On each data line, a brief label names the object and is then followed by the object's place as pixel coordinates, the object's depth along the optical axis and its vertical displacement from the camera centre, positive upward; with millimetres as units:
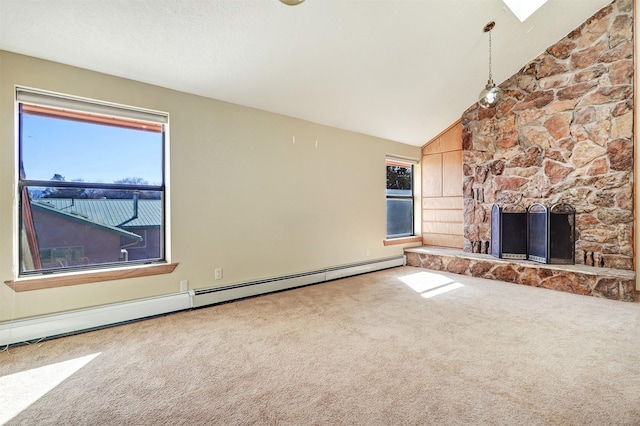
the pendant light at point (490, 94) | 3945 +1481
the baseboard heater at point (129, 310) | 2469 -922
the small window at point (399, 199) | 5715 +239
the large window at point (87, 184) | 2631 +262
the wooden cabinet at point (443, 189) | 5520 +399
